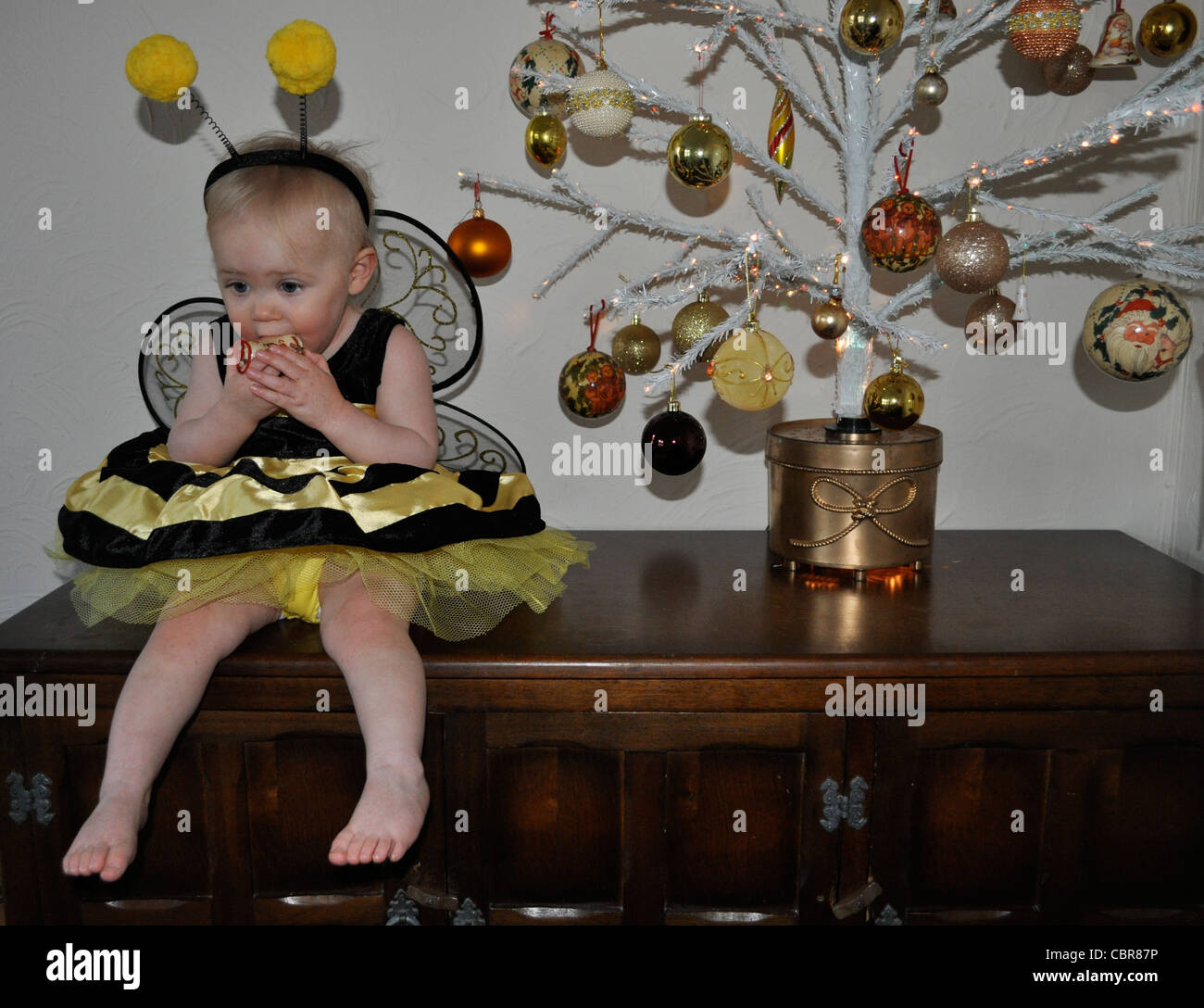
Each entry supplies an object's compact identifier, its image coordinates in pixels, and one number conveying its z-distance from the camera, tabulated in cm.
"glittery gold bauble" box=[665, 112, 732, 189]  120
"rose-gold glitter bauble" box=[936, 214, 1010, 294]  113
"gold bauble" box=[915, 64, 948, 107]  124
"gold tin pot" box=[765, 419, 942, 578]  124
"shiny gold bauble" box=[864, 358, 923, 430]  123
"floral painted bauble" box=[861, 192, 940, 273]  113
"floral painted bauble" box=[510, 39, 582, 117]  132
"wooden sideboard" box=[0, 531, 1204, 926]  105
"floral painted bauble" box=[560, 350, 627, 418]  130
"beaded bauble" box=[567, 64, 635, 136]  126
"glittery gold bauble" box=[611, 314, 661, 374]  136
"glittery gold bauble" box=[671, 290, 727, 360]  131
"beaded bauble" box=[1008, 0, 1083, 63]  123
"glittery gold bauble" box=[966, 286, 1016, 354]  126
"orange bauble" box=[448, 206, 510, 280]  136
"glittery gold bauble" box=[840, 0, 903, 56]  115
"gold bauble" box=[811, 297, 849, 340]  123
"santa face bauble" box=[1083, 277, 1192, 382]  120
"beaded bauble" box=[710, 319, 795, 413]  123
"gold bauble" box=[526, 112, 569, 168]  132
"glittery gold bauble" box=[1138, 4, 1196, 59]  129
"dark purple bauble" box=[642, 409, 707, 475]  129
